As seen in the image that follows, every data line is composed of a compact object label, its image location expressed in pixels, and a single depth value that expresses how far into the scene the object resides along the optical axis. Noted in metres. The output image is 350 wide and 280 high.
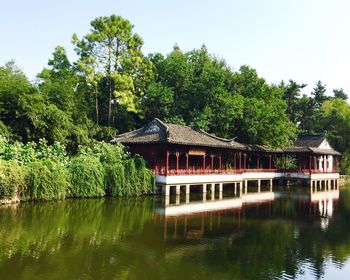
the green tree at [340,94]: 82.06
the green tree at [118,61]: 39.16
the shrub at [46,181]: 22.73
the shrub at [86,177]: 25.16
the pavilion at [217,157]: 30.36
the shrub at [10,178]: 21.34
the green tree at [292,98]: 66.56
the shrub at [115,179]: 26.94
